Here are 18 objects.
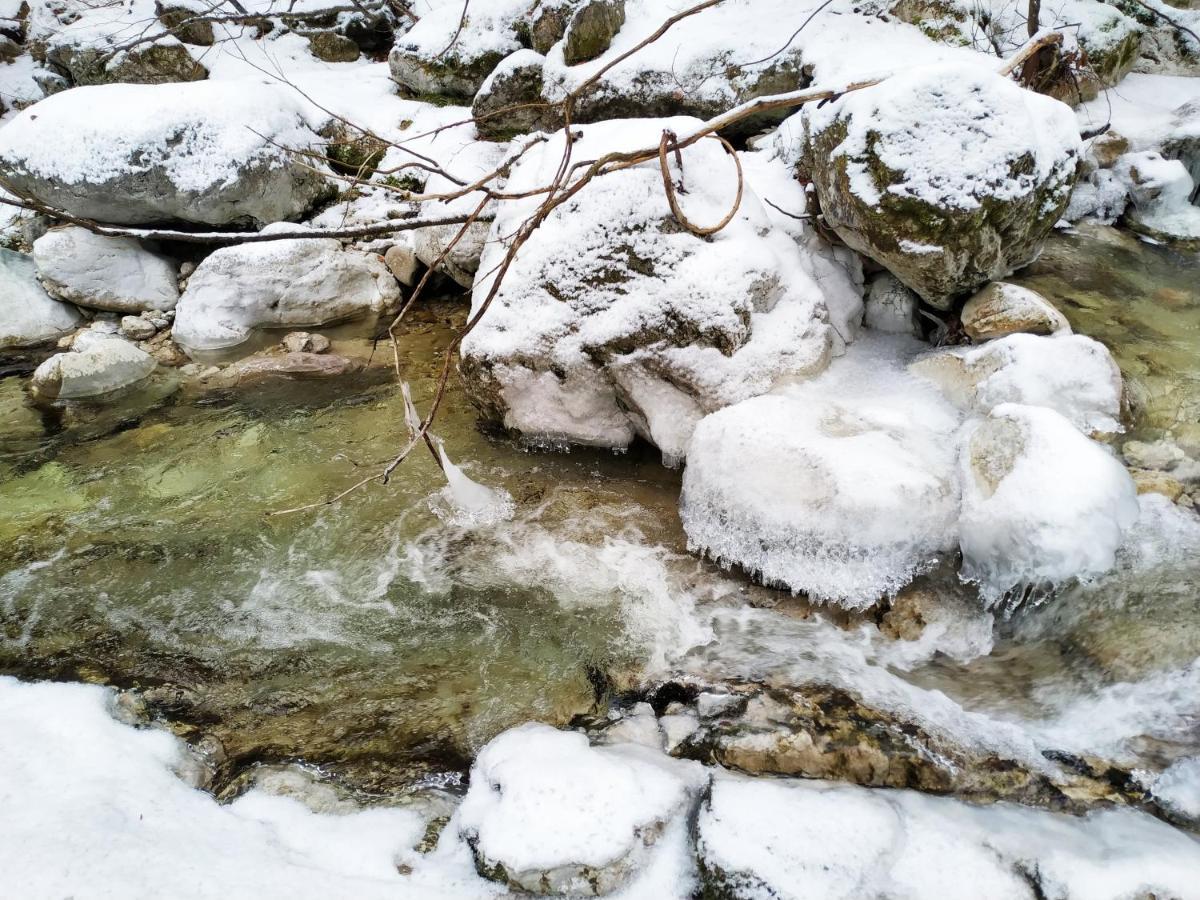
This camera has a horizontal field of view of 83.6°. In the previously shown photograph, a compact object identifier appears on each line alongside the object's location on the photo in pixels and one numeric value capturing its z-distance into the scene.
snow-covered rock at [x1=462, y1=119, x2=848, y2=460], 3.60
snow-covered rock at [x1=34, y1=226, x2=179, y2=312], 6.00
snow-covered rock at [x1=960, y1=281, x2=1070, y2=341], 3.78
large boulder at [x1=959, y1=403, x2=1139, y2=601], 2.68
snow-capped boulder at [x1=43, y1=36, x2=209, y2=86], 8.28
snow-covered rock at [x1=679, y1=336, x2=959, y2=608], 2.87
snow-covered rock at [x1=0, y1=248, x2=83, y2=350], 6.02
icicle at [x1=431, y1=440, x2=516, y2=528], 3.67
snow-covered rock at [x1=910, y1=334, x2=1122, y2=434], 3.42
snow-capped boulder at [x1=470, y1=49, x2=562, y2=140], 6.85
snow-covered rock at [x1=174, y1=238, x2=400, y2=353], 5.73
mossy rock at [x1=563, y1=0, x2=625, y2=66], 6.50
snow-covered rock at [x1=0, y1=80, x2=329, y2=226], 5.94
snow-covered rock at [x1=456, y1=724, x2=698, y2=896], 1.92
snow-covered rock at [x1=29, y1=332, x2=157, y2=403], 5.22
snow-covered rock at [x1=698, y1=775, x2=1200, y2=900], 1.86
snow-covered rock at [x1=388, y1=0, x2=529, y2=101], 7.54
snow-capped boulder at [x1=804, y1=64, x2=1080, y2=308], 3.38
